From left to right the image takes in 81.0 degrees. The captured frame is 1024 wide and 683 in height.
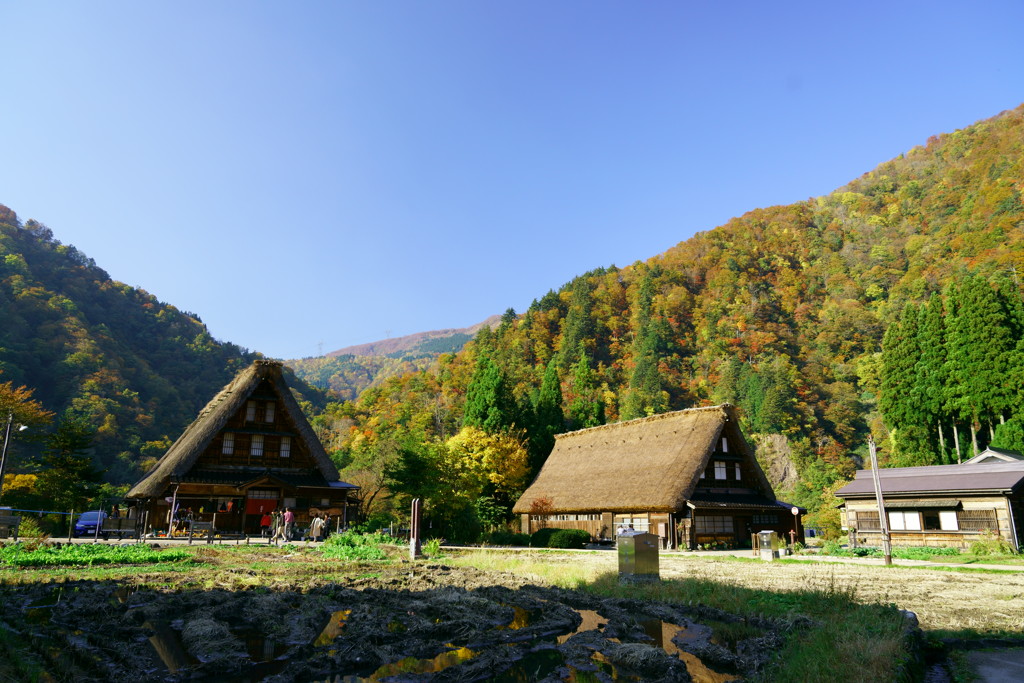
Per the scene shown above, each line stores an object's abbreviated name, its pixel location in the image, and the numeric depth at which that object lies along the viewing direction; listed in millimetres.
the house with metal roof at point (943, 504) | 28141
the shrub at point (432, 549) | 21378
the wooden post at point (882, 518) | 21603
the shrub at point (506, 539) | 32938
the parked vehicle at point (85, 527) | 29812
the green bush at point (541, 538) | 32625
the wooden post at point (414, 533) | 19514
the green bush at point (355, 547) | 19734
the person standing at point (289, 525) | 27998
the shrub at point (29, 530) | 21219
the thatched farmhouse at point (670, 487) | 31156
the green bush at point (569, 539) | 31125
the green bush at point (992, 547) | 25234
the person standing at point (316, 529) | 29750
